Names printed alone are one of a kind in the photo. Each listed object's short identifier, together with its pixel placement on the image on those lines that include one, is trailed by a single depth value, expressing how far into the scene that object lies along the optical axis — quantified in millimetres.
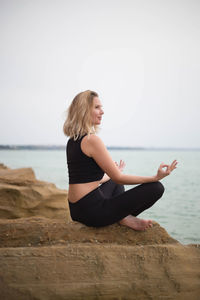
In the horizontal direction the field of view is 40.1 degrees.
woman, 3033
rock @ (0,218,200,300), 2707
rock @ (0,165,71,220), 6211
